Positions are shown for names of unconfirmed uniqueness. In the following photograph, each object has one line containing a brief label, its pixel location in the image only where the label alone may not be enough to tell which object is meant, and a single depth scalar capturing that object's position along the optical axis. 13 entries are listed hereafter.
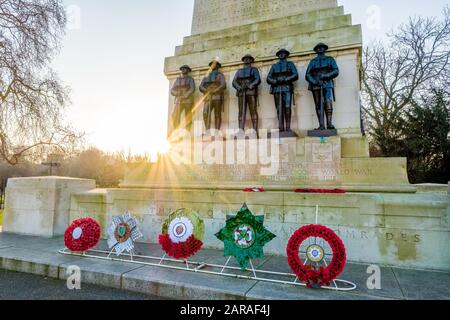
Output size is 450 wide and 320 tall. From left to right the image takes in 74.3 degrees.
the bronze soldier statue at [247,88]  9.34
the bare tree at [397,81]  23.33
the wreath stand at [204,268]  4.57
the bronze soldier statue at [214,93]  9.95
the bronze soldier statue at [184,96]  10.44
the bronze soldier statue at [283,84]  8.92
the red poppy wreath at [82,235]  6.22
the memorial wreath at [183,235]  5.34
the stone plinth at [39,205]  9.11
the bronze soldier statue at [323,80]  8.52
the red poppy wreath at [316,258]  4.34
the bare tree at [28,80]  12.30
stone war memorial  5.96
